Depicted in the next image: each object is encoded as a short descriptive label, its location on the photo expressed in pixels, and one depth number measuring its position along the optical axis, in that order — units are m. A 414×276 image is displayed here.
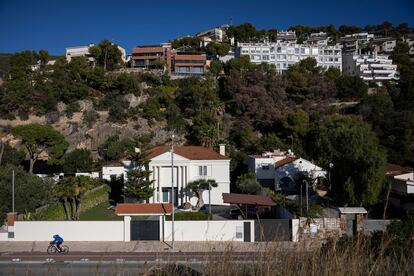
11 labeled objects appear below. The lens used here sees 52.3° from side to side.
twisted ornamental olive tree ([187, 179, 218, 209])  29.61
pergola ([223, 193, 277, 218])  23.59
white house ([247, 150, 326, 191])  35.16
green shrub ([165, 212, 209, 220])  22.27
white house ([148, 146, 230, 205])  30.64
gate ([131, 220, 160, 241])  21.28
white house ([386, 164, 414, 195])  28.31
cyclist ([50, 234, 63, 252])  18.56
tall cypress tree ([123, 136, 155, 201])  28.52
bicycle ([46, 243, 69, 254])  18.61
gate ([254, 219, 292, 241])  19.48
